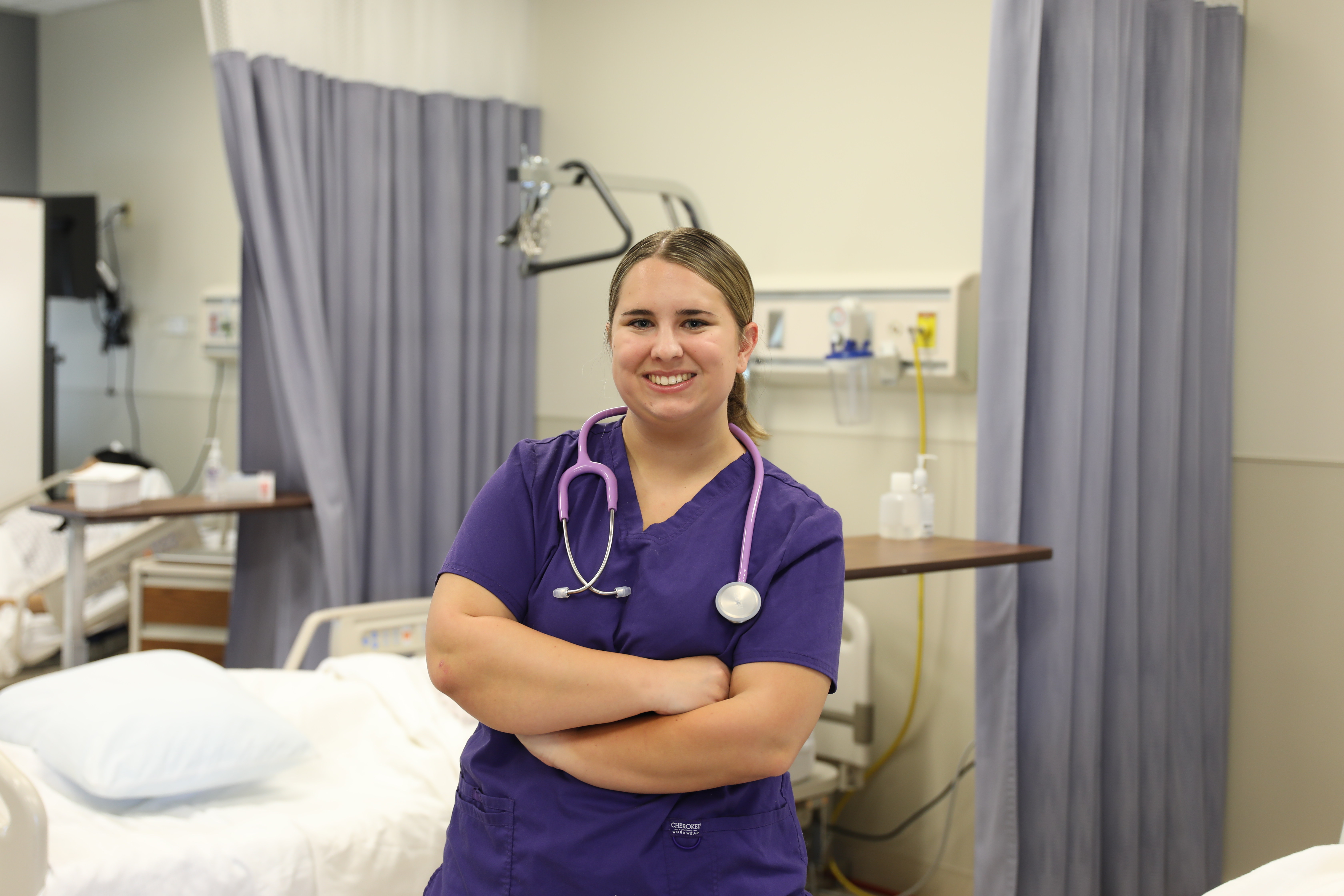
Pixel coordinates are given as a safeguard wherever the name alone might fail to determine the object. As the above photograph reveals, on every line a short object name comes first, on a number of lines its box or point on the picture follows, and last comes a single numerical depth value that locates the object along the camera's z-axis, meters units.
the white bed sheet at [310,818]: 1.70
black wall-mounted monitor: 4.65
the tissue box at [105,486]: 2.93
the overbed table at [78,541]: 2.90
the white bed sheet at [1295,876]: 1.20
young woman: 1.15
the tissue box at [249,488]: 3.16
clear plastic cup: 2.86
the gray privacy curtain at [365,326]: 3.04
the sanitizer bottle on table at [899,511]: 2.40
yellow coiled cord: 2.77
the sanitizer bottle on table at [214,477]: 3.20
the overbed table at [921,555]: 1.92
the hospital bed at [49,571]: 3.45
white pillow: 1.82
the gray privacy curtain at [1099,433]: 2.08
